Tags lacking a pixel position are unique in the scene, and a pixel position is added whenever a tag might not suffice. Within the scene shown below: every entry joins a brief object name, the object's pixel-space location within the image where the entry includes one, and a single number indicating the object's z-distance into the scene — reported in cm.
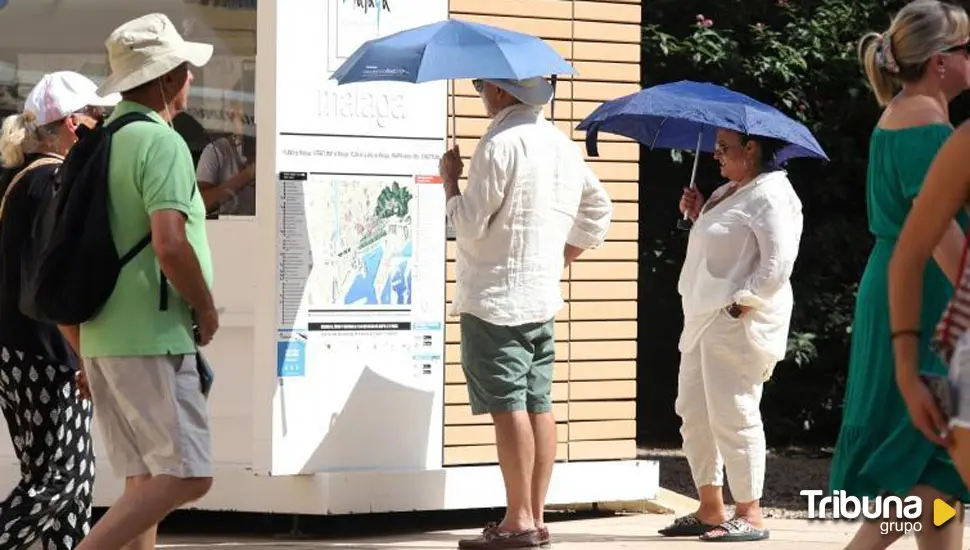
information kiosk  1409
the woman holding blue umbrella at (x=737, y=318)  1409
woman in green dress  875
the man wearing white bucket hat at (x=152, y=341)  964
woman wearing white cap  1206
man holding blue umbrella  1322
